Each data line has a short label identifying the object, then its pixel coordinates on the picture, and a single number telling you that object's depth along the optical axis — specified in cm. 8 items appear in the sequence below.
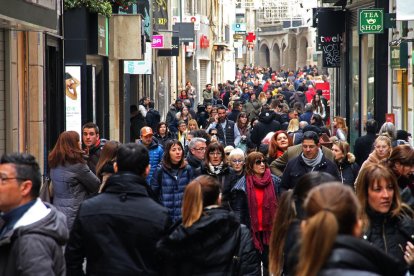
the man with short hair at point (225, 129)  2222
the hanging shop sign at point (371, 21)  2217
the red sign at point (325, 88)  3594
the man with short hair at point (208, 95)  3872
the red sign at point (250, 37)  8281
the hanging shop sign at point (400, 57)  2134
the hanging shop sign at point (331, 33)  3062
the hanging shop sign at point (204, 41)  5709
